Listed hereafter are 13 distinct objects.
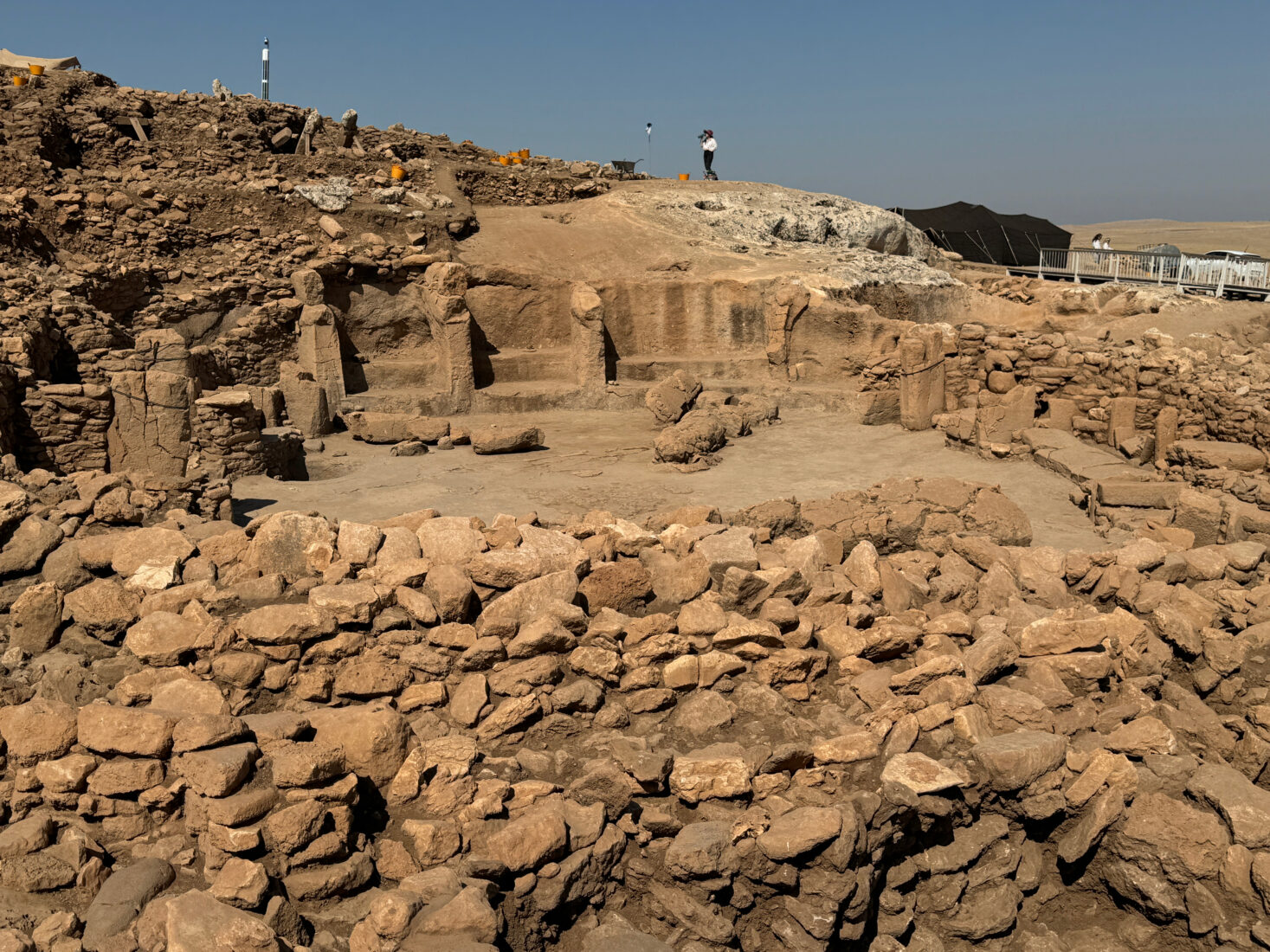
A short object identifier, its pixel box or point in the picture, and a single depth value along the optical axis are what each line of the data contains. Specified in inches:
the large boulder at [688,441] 433.1
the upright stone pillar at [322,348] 543.2
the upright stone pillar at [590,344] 565.3
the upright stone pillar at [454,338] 553.6
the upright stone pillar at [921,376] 488.4
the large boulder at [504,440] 456.8
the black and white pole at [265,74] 842.6
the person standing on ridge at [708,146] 920.3
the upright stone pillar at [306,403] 487.8
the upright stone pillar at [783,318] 572.4
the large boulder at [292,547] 197.8
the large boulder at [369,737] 156.9
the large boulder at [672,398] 493.0
